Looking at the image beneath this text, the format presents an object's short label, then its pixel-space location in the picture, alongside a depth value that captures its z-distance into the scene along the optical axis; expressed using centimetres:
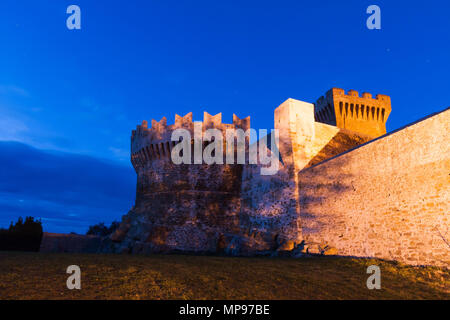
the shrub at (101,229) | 4241
